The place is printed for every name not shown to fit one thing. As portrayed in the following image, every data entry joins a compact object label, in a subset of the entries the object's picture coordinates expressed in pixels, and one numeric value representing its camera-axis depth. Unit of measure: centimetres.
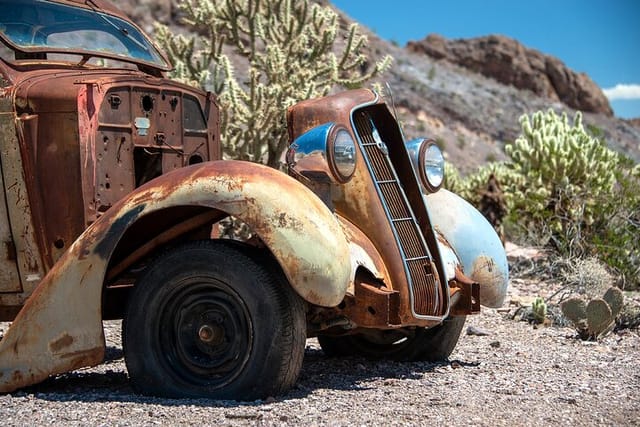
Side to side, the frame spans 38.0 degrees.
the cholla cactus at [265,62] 1180
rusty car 444
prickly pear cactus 698
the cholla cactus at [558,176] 1180
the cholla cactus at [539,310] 785
